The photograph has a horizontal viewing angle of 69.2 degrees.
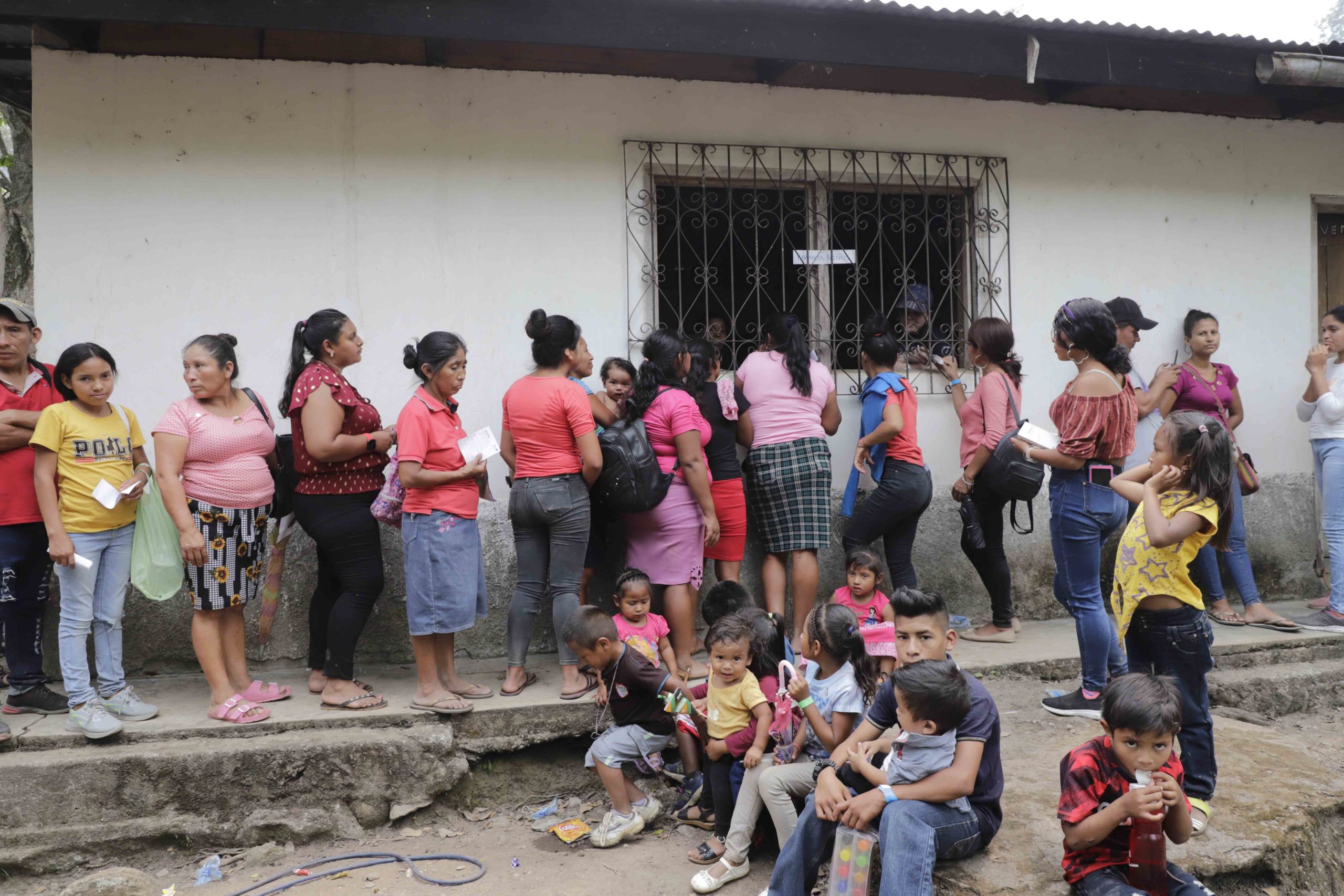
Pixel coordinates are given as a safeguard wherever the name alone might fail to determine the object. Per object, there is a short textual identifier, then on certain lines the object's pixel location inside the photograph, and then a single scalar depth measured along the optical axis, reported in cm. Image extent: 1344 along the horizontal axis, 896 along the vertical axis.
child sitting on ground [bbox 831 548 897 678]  435
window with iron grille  546
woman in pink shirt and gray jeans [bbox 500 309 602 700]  431
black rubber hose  352
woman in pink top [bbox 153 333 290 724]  396
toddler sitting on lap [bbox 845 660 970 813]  285
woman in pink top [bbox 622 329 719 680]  454
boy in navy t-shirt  284
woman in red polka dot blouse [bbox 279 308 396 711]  411
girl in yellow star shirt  326
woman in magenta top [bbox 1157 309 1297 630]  560
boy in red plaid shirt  269
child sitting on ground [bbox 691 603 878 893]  336
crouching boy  382
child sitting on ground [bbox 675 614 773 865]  353
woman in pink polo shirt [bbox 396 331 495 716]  412
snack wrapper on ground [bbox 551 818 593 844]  382
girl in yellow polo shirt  390
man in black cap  564
